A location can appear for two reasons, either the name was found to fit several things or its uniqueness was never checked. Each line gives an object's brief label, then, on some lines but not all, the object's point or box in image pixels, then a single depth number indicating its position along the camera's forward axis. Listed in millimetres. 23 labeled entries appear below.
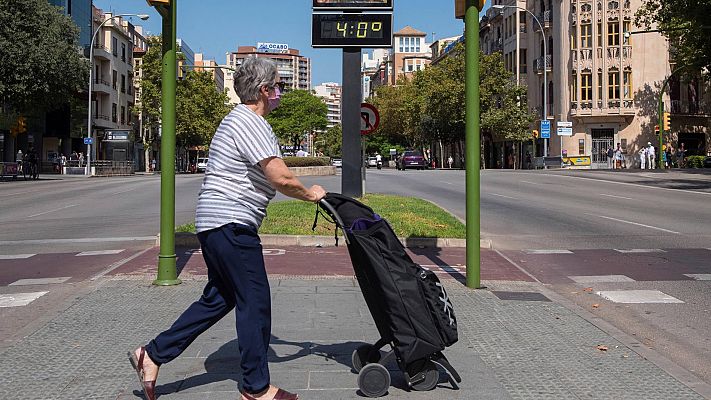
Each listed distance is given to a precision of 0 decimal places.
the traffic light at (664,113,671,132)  49000
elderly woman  4121
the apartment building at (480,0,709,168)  57938
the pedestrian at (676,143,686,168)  54378
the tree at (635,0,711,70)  29594
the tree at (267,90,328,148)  98438
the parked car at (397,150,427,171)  60344
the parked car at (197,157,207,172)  72212
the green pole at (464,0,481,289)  8008
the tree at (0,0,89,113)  35969
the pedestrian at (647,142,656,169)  48562
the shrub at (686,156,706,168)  51406
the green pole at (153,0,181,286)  8070
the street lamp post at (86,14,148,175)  50581
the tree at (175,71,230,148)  69312
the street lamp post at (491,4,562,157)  58656
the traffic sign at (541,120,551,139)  56016
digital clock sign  15656
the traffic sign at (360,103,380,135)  17859
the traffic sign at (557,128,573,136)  56219
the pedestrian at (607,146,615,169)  56600
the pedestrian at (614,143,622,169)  55378
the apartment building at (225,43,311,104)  180075
